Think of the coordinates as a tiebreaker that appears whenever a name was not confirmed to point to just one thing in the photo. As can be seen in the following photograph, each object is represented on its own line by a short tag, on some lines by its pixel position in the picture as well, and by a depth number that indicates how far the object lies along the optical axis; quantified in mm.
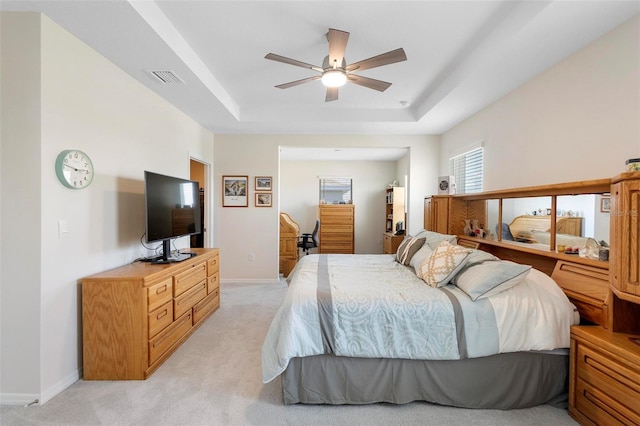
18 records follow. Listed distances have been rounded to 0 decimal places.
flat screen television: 2488
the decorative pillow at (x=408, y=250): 2897
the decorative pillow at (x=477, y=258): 2135
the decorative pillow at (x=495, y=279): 1830
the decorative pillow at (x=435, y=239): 2871
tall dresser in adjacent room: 6746
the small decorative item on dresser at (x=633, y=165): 1465
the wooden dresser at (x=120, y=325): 2057
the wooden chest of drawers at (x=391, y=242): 5535
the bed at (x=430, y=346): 1742
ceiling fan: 1999
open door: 4637
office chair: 6234
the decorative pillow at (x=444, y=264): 2133
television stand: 2658
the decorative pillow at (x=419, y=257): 2584
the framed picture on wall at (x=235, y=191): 4738
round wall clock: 1941
